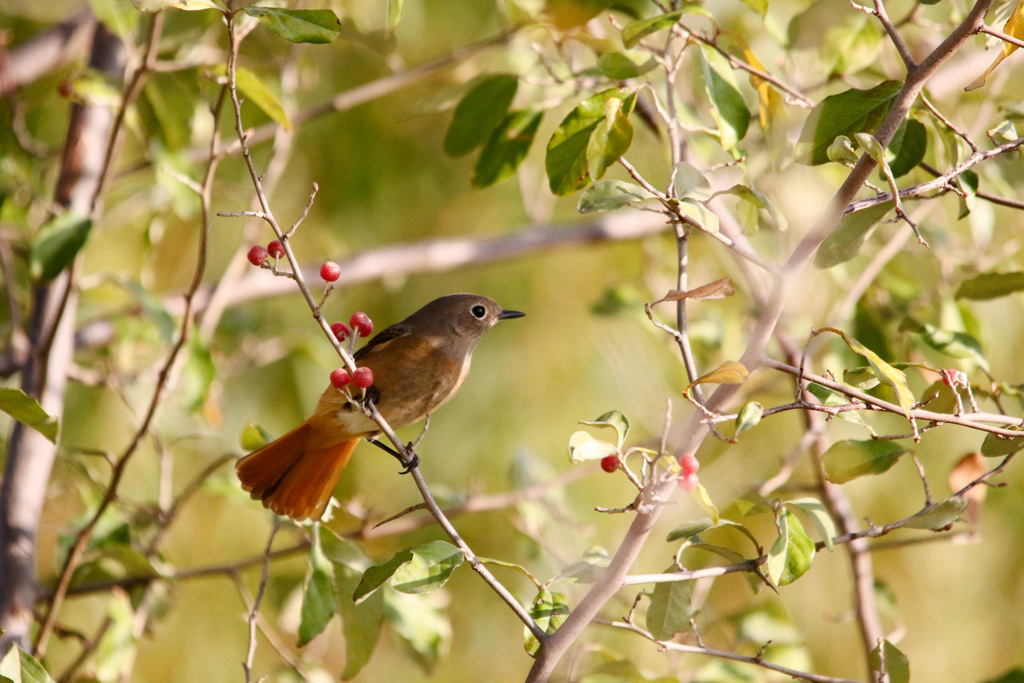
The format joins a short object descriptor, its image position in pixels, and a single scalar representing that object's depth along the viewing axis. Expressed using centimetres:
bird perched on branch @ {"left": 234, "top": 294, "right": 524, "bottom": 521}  861
